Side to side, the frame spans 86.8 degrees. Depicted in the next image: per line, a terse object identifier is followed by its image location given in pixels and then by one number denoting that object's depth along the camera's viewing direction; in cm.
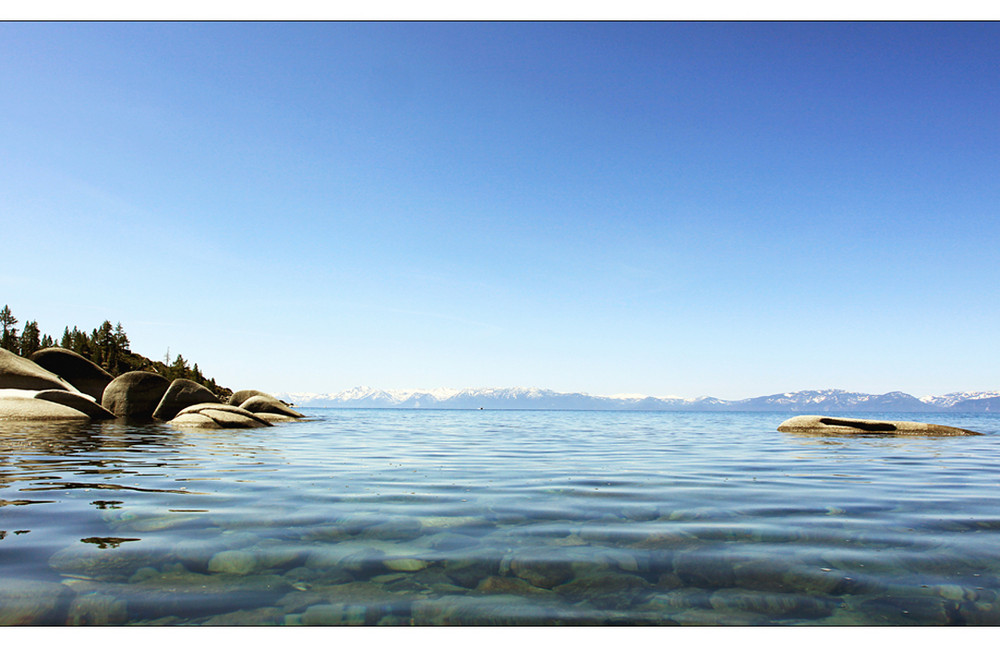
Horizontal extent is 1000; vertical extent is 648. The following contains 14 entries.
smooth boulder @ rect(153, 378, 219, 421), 2780
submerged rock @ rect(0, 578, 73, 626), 358
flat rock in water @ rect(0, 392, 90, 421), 2009
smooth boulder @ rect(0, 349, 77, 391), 2392
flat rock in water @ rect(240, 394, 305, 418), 3584
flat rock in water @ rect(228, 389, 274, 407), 3969
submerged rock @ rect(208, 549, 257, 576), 440
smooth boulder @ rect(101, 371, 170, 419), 2723
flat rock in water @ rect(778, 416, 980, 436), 2395
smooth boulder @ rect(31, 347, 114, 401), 3064
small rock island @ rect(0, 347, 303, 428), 2122
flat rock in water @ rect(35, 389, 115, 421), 2208
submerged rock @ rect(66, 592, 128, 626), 358
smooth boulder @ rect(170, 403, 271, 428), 2344
